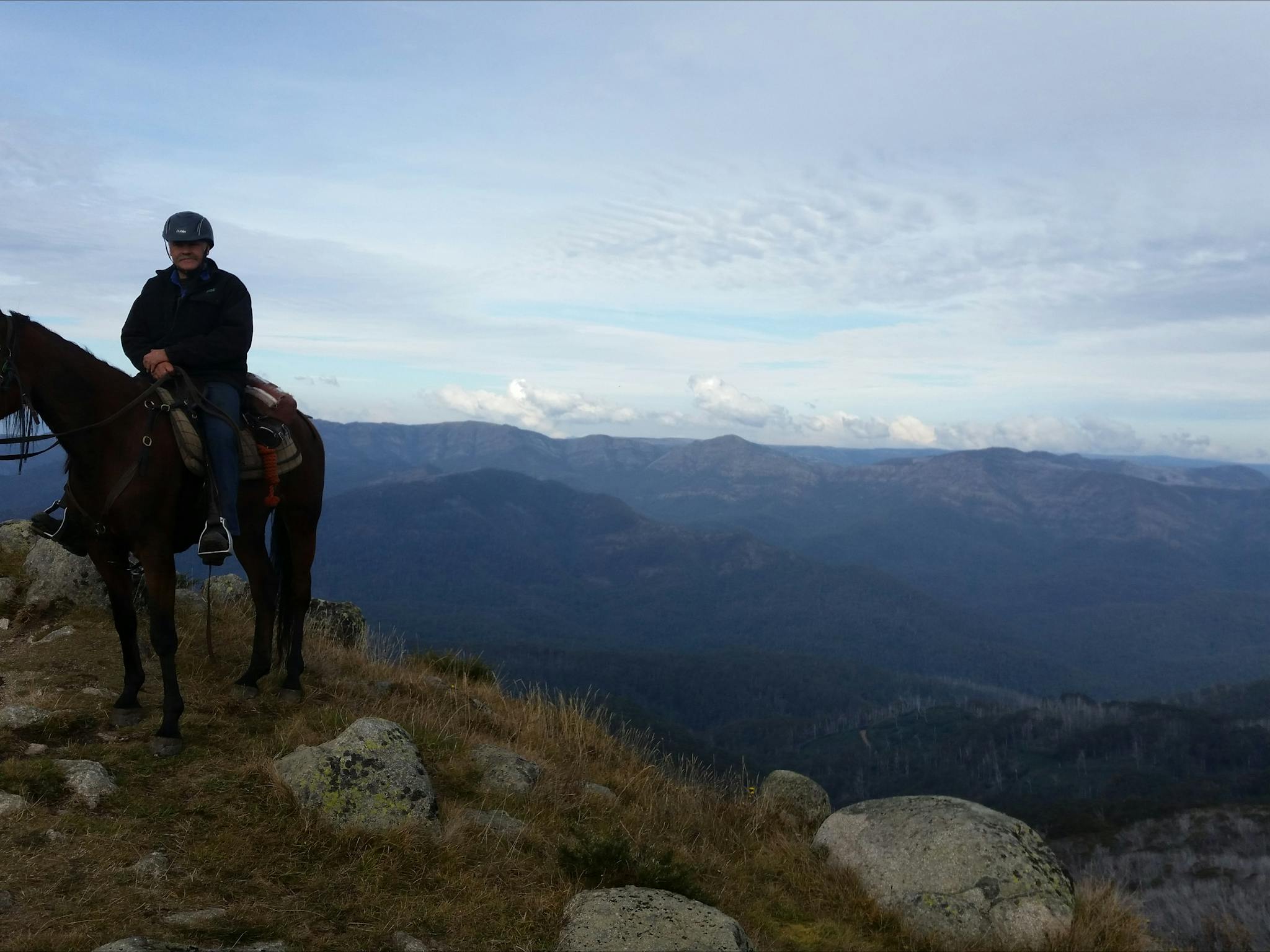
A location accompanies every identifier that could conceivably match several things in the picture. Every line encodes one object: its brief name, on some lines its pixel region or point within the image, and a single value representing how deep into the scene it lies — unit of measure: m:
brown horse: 6.77
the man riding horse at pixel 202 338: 7.21
